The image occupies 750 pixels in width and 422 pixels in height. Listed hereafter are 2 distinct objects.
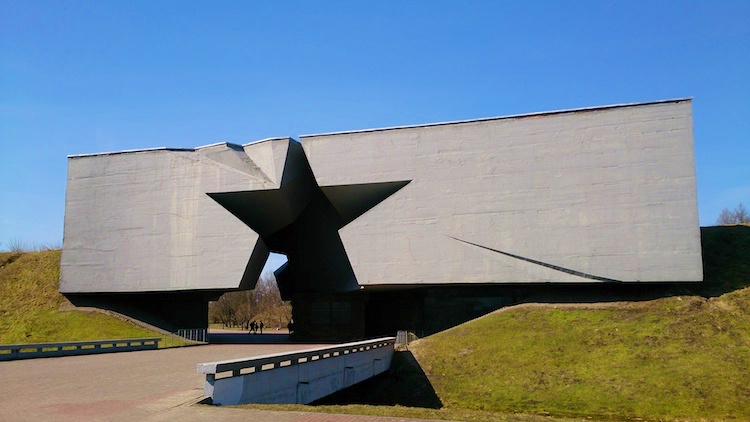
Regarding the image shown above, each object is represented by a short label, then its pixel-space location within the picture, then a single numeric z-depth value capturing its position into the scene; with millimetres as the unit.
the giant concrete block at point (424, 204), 29328
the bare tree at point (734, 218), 71919
